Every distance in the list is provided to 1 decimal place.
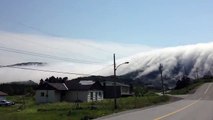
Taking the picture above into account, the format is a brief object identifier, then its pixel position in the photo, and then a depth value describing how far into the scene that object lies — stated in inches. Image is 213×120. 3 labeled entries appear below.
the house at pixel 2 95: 2624.2
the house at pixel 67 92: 2234.5
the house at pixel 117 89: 2716.6
